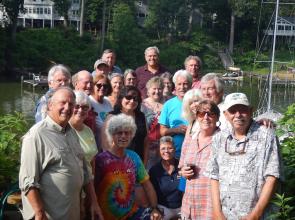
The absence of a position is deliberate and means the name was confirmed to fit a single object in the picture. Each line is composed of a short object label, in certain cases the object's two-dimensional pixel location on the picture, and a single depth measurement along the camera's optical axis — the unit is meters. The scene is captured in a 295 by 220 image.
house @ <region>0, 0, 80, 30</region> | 57.50
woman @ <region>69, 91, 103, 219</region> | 4.23
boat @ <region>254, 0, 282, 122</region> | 22.88
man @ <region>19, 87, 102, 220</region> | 3.51
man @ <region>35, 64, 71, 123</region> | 4.96
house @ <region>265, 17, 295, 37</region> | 63.94
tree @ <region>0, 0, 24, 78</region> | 41.91
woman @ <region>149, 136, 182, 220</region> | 4.74
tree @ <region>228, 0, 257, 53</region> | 52.72
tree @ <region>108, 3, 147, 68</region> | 46.72
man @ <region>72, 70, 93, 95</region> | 5.26
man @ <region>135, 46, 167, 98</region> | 6.71
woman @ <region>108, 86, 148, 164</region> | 5.09
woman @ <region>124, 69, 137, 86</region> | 6.18
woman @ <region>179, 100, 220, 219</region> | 4.18
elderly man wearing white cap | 3.57
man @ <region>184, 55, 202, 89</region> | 6.31
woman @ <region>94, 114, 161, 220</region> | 4.16
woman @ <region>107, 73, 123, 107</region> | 5.55
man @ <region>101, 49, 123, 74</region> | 6.95
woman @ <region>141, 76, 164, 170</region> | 5.45
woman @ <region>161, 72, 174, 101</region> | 5.89
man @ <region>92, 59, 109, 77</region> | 6.52
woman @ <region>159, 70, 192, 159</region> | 5.18
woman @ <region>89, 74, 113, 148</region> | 5.25
